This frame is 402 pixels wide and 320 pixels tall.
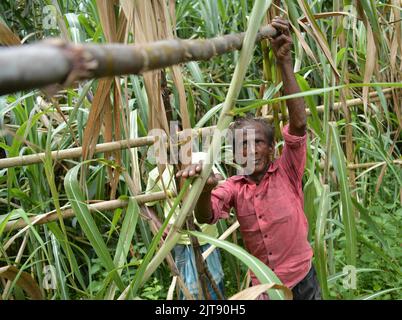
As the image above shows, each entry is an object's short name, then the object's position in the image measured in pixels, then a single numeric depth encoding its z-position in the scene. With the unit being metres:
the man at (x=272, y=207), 1.17
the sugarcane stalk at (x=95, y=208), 1.18
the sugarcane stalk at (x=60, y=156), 1.25
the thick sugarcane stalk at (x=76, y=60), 0.25
